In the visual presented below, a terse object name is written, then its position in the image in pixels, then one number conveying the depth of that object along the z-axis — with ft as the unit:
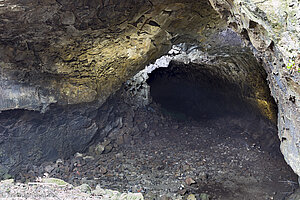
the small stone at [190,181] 15.85
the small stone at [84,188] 12.28
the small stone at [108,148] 21.69
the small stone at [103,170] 17.89
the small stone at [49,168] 17.52
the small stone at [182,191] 14.78
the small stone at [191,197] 14.11
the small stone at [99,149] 21.13
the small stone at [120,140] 23.18
